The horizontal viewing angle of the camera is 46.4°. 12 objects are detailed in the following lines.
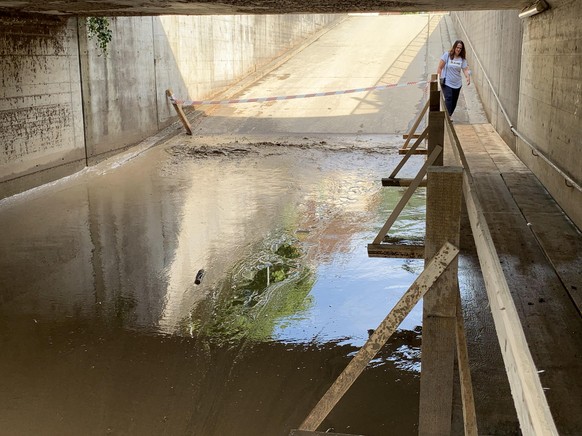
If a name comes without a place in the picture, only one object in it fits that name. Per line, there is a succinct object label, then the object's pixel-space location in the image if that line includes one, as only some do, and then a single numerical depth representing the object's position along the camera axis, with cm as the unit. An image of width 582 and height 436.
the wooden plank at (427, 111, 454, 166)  791
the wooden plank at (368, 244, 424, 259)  631
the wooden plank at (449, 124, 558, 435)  160
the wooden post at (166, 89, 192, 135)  1711
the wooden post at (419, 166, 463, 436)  297
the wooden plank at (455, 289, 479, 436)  295
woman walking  1227
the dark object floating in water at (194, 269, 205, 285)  697
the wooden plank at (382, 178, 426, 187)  904
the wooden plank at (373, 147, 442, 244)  640
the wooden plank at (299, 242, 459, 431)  300
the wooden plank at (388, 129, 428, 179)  948
